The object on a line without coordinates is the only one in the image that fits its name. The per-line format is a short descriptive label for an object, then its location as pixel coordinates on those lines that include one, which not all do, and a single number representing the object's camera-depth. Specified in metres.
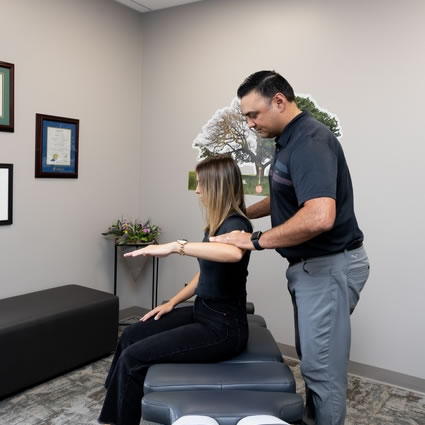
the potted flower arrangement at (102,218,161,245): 3.34
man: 1.57
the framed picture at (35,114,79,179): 2.94
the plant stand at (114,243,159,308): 3.39
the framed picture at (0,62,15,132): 2.68
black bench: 2.31
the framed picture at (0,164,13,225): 2.73
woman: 1.68
